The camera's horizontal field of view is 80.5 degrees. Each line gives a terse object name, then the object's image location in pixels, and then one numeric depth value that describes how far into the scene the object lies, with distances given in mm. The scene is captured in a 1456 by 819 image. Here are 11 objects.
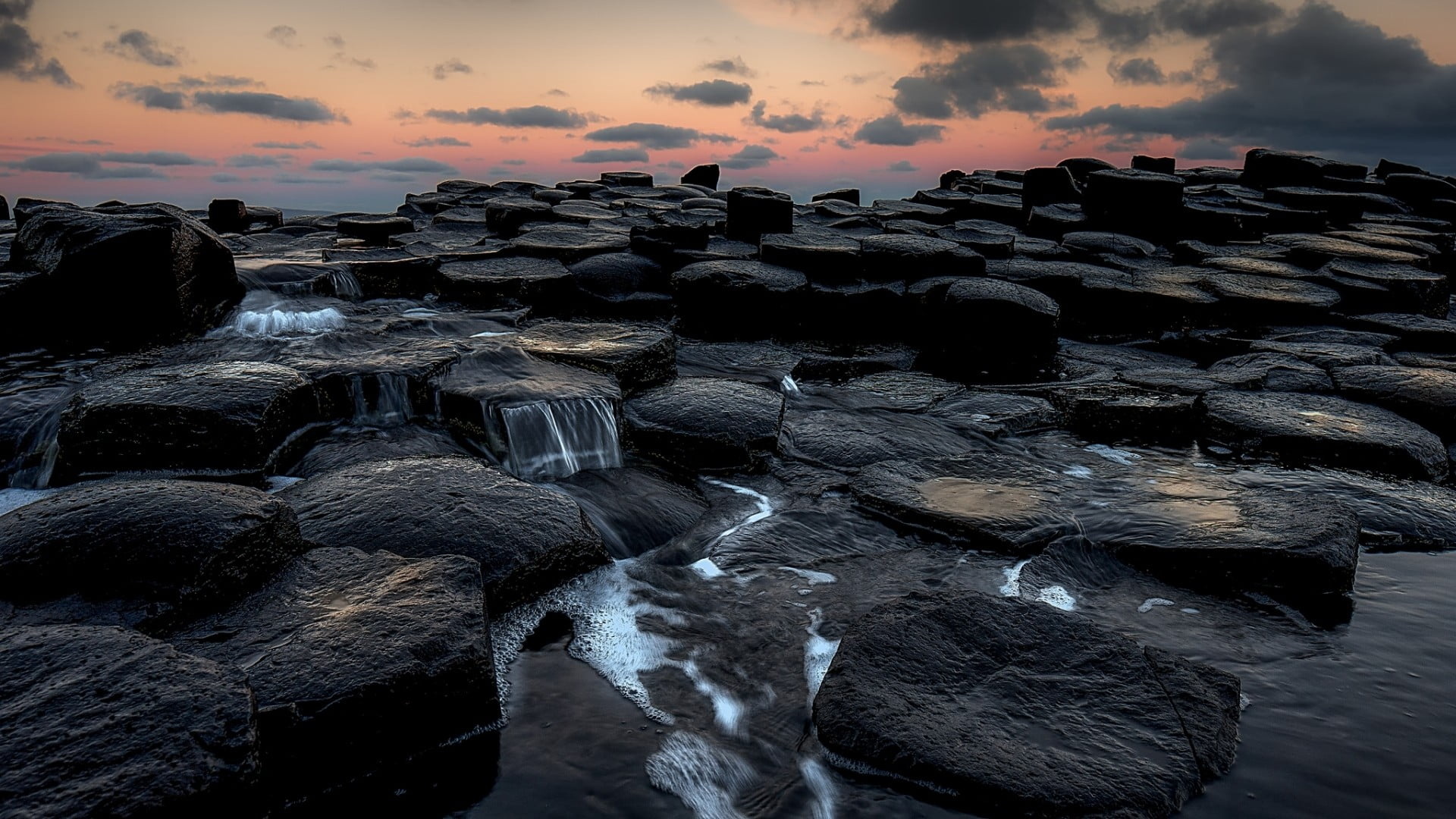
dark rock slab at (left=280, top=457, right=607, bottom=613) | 2801
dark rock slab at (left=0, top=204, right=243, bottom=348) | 5016
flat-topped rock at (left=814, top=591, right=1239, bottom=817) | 1935
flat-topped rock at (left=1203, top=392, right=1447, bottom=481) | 4105
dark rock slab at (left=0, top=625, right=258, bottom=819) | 1558
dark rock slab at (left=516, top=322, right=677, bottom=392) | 4691
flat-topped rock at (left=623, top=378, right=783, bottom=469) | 4223
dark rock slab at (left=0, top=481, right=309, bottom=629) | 2309
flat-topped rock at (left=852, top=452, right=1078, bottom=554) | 3352
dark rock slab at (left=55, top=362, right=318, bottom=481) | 3588
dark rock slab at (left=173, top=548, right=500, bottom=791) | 1956
